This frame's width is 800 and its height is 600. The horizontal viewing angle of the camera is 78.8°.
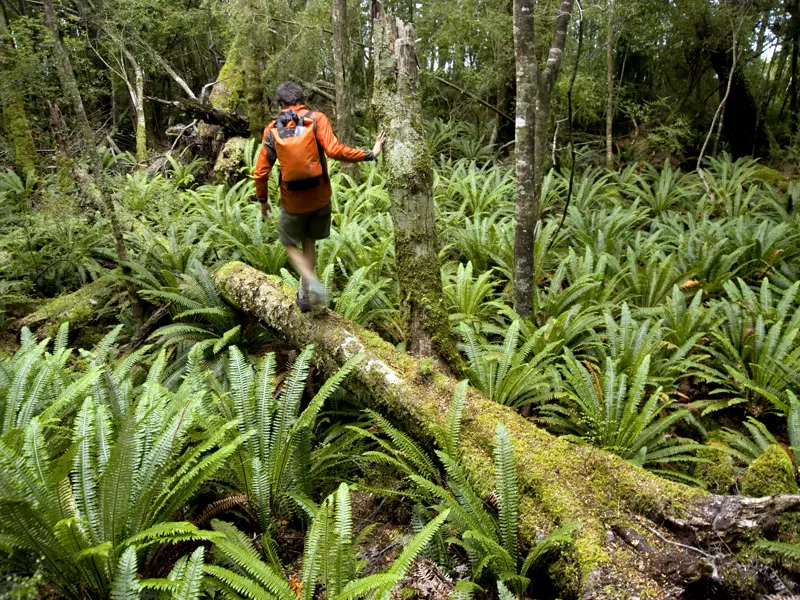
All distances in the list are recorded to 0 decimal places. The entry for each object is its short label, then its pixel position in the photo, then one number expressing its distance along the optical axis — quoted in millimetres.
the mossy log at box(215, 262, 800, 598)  2143
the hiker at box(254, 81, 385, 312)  3576
